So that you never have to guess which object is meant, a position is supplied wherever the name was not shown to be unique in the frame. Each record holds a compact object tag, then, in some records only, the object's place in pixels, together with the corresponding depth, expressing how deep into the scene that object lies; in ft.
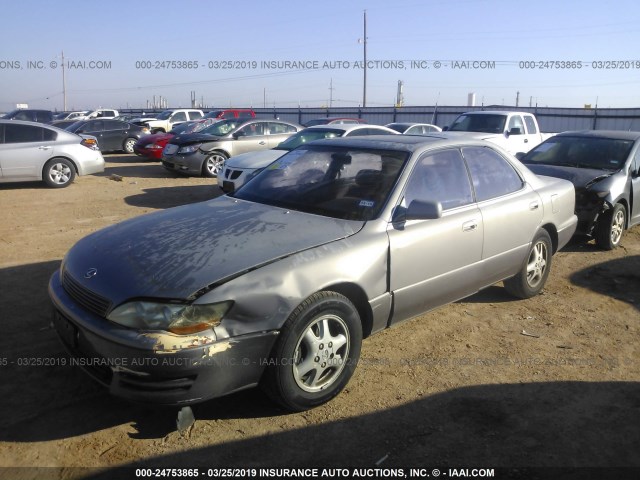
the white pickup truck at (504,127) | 42.73
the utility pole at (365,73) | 127.44
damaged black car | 23.08
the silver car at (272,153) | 30.55
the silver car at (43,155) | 35.09
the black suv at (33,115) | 70.28
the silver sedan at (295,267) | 9.27
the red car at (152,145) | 51.97
